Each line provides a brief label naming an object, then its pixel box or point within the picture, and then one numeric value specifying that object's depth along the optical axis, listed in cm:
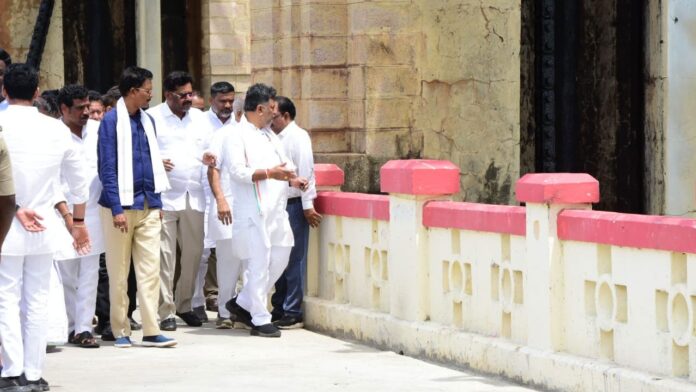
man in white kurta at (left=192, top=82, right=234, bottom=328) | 1375
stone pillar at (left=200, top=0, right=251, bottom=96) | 2225
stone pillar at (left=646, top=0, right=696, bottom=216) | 1587
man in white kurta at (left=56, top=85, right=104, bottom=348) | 1251
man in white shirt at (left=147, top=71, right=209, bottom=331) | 1351
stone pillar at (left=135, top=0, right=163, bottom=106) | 2111
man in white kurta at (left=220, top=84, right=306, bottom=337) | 1307
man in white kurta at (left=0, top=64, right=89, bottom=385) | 1003
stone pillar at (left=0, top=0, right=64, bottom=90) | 2059
